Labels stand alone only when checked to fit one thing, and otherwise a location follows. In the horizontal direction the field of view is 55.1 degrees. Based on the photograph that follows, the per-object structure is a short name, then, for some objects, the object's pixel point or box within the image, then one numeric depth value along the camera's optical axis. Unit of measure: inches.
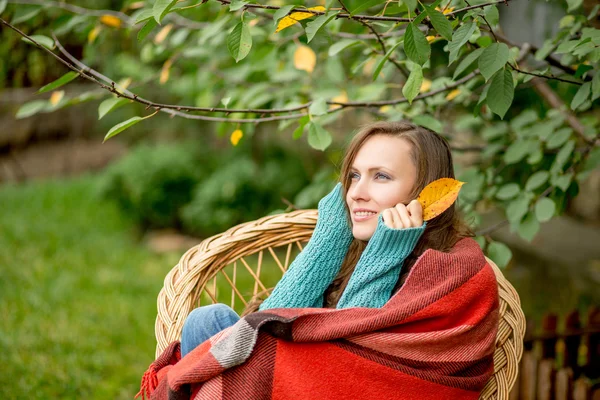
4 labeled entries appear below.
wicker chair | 61.2
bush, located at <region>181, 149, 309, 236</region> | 183.0
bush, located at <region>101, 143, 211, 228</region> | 194.7
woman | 62.1
